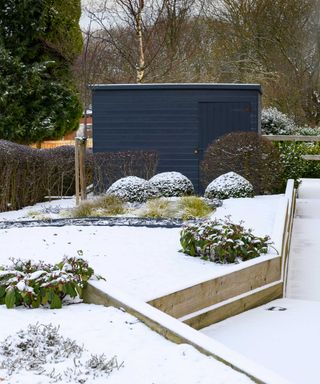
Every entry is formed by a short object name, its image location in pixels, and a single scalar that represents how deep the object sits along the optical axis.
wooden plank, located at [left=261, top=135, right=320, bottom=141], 18.98
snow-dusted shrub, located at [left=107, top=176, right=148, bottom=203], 11.83
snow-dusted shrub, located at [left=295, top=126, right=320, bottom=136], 22.65
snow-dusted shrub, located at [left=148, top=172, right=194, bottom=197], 12.36
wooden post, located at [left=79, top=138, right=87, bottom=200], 12.96
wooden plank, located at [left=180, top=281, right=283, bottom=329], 5.76
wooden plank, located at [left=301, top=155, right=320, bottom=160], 19.83
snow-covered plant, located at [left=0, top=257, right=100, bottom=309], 5.11
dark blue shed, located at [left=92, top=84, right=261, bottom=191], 14.83
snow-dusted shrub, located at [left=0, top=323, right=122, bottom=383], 3.80
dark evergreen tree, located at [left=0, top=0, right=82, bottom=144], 20.97
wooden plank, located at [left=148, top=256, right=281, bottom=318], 5.46
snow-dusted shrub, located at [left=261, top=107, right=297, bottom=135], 22.50
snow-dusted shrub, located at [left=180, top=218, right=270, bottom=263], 7.03
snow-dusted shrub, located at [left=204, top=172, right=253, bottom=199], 12.10
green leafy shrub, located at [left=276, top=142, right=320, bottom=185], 15.02
